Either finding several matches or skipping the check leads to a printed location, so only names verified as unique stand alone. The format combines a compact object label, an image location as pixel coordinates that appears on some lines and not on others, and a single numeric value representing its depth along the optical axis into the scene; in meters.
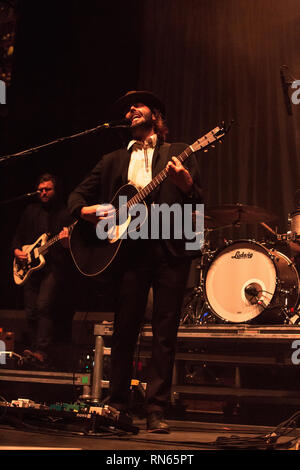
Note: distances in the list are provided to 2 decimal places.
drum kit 4.25
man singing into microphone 2.91
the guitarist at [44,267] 5.20
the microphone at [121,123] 3.01
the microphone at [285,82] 4.18
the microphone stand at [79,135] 3.00
